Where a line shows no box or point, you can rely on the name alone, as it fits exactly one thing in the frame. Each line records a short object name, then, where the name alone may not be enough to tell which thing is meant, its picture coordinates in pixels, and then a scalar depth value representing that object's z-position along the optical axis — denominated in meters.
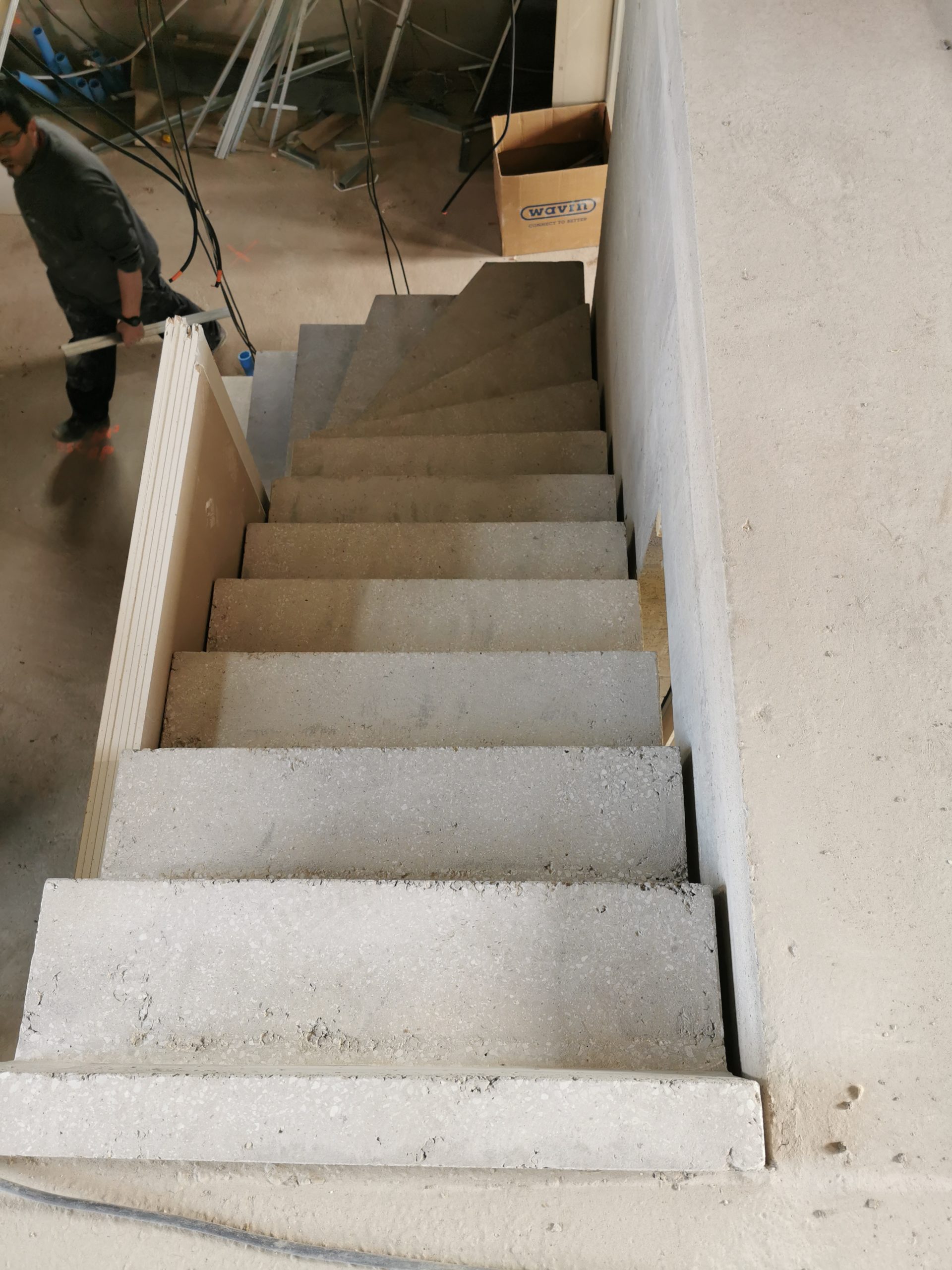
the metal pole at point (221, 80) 3.85
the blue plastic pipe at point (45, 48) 5.09
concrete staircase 1.20
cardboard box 4.72
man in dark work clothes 3.67
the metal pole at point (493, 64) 4.80
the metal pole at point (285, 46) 3.71
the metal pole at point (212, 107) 5.24
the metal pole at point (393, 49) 4.18
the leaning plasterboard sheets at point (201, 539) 2.10
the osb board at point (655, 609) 2.59
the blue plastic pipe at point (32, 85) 4.94
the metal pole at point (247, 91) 3.17
